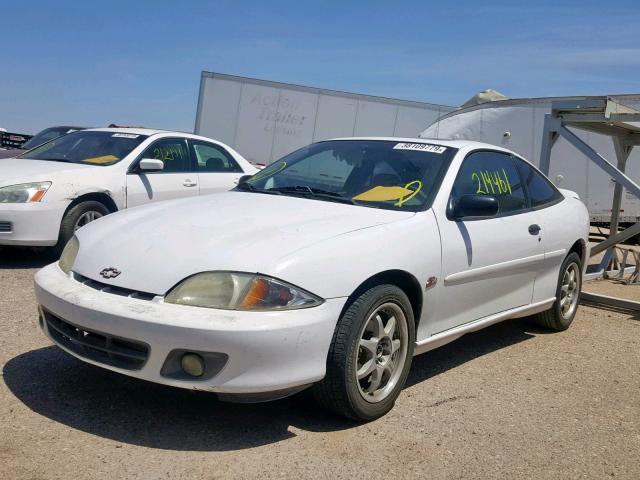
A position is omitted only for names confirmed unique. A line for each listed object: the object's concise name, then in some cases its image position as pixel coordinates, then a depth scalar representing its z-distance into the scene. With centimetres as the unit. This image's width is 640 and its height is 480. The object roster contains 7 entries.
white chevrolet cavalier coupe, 301
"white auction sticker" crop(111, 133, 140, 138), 794
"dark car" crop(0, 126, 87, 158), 1419
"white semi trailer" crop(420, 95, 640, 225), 1334
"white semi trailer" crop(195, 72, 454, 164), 1783
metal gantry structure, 695
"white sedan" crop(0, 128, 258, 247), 657
